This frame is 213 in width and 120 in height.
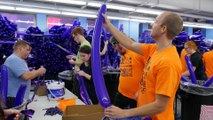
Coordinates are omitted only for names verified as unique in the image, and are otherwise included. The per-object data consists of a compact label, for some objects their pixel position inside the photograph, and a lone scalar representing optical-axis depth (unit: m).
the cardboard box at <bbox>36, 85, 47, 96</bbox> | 2.92
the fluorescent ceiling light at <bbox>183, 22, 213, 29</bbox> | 9.04
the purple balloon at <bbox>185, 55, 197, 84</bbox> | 2.68
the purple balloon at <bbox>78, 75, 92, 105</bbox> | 2.34
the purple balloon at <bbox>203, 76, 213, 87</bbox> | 2.86
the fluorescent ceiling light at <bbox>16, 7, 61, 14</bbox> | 5.96
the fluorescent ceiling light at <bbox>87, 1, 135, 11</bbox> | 5.24
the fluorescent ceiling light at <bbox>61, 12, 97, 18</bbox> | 6.86
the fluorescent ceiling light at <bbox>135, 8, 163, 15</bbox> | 6.05
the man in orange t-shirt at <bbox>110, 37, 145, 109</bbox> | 2.24
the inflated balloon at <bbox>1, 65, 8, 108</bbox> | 1.48
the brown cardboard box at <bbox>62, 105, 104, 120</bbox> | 1.83
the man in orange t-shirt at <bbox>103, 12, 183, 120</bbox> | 1.21
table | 2.03
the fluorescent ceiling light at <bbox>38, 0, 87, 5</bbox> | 4.84
